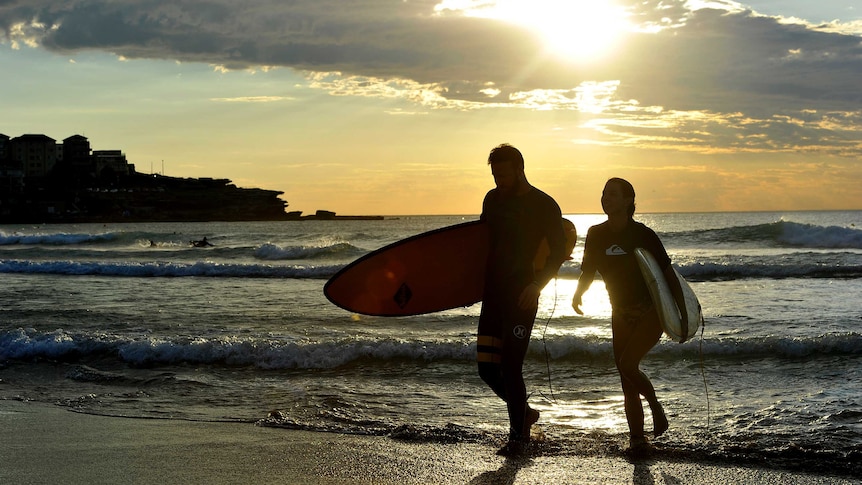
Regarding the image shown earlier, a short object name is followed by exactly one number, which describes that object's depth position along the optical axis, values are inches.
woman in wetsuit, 207.3
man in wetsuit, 202.8
